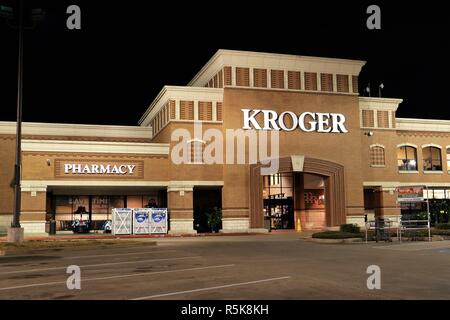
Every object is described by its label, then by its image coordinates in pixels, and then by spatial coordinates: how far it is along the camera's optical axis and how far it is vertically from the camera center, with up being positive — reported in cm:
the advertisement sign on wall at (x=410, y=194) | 2714 +73
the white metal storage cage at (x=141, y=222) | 3912 -79
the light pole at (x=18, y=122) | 2539 +439
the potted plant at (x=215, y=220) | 4134 -76
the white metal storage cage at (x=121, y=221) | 3875 -70
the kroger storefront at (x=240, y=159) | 4025 +416
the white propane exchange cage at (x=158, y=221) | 3938 -74
